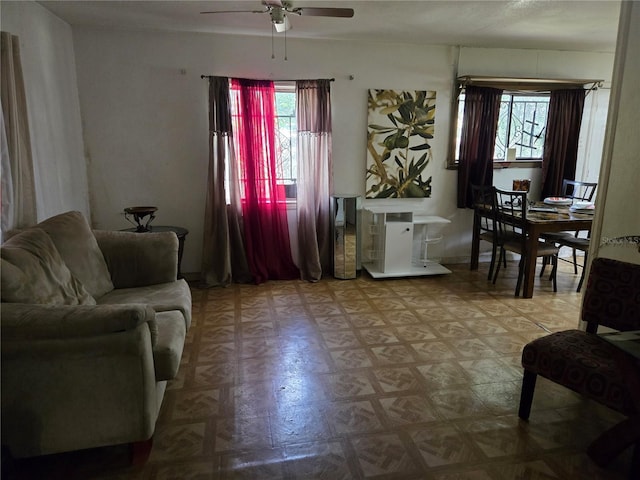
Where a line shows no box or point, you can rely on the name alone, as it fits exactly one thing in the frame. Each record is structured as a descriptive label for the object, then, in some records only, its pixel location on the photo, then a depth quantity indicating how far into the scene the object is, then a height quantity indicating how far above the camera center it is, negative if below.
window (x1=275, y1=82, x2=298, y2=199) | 4.23 +0.25
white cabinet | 4.30 -0.85
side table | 3.72 -0.64
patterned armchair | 1.68 -0.85
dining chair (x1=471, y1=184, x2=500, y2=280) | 4.17 -0.49
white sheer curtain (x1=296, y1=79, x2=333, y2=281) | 4.13 -0.15
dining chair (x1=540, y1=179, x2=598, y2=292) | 3.93 -0.72
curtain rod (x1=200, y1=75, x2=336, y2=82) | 4.10 +0.77
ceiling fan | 2.74 +0.98
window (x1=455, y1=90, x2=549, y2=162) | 4.73 +0.40
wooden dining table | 3.65 -0.55
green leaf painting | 4.39 +0.19
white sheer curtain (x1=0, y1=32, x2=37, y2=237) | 2.36 +0.06
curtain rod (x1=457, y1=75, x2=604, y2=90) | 4.39 +0.85
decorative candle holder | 3.62 -0.48
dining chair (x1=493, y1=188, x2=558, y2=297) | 3.76 -0.70
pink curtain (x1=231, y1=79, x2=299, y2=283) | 4.02 -0.25
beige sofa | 1.57 -0.82
